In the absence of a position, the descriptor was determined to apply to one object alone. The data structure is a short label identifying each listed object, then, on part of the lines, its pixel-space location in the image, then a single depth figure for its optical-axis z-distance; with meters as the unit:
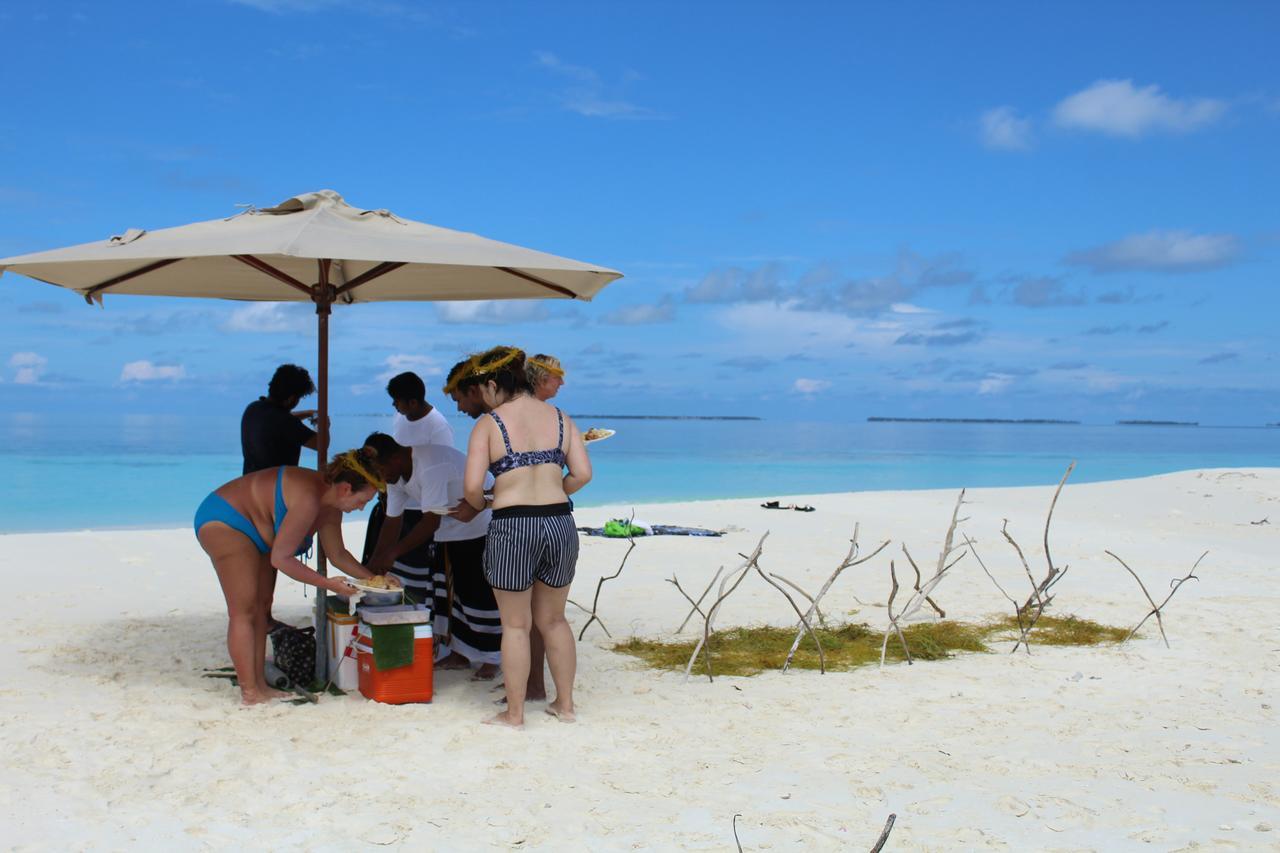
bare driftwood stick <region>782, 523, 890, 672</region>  5.51
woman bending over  4.45
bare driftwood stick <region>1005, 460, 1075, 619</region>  6.21
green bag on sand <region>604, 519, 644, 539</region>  10.98
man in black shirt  5.65
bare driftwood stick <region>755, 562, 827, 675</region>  5.48
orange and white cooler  4.76
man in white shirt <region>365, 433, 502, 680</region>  4.85
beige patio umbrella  4.28
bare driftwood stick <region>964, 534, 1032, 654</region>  6.21
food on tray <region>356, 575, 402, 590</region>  4.61
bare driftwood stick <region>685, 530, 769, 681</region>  5.28
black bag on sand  5.01
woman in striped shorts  4.27
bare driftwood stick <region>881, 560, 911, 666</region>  5.72
